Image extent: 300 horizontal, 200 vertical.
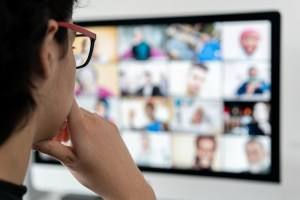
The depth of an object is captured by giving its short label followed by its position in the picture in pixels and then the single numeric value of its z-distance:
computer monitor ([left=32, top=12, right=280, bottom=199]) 1.37
